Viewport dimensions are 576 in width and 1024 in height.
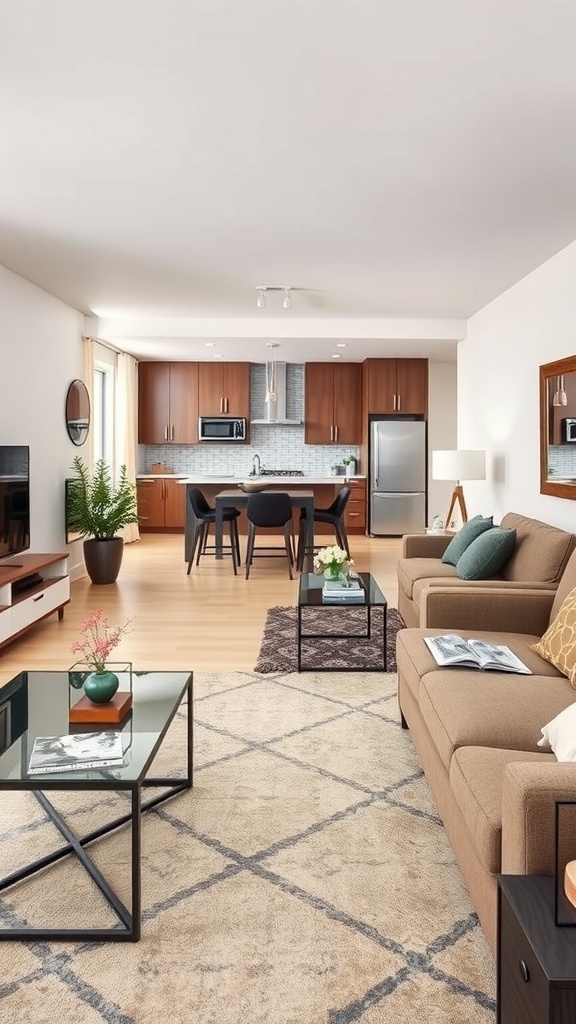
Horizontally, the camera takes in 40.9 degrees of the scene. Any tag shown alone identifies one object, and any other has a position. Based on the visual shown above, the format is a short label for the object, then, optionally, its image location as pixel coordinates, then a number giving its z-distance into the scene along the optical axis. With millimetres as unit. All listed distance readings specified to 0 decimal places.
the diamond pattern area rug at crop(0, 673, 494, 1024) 1703
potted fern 6879
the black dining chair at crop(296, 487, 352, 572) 7805
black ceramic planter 6984
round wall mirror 7035
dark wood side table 1185
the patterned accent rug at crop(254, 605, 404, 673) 4395
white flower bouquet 4531
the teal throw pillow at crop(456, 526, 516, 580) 4266
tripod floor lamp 6199
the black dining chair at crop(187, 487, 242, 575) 7715
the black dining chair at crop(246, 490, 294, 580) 7250
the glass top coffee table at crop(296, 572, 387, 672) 4273
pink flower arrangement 2360
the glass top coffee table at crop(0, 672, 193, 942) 1899
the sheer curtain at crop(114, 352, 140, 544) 9578
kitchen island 9859
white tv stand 4531
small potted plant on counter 10867
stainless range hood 10797
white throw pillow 1784
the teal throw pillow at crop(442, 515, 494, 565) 5059
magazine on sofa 2738
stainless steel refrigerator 10156
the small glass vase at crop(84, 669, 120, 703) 2373
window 9289
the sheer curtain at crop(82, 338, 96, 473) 7561
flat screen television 4973
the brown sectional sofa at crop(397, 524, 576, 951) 1514
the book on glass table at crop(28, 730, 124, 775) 1986
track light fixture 6098
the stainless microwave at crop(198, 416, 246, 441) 10883
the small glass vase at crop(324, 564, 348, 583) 4531
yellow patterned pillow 2688
